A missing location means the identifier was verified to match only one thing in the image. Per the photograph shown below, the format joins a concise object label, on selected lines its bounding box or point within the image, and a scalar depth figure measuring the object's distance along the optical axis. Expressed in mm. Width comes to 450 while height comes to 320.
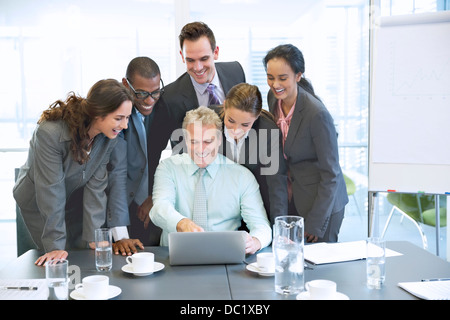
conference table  1579
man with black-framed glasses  2785
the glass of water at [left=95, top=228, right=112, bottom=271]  1837
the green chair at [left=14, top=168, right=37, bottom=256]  2701
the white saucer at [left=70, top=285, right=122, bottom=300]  1533
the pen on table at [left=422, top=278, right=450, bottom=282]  1695
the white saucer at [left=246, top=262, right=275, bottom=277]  1757
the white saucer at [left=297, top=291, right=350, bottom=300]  1483
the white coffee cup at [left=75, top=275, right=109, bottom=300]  1521
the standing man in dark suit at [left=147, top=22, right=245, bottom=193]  2787
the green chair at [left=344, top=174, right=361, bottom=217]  3283
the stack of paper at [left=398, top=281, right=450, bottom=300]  1514
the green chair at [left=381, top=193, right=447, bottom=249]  3623
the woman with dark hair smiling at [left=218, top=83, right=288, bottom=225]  2658
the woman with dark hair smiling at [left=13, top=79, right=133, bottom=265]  2330
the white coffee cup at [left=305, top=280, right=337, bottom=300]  1442
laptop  1868
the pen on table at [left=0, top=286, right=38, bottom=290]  1616
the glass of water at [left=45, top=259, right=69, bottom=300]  1517
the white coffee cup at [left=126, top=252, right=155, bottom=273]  1770
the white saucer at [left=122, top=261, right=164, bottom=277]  1759
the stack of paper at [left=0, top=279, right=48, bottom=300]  1542
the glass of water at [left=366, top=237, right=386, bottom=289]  1643
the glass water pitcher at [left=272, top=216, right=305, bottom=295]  1577
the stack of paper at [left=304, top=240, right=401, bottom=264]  1938
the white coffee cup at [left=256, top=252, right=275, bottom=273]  1768
